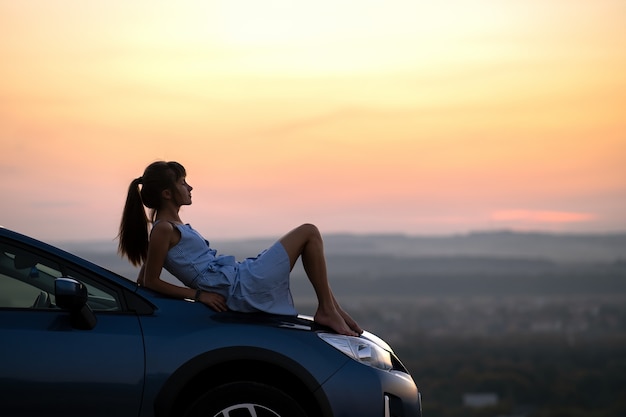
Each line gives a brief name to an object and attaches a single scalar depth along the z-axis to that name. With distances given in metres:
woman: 9.90
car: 8.70
